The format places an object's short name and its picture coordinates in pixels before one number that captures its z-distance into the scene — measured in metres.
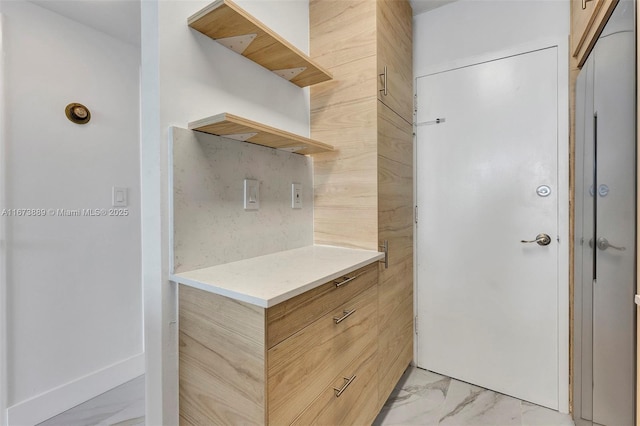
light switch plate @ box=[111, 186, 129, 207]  1.95
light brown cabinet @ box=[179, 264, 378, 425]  0.82
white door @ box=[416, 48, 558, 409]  1.67
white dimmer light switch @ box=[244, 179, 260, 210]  1.27
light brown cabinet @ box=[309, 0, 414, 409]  1.49
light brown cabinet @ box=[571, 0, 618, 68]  1.10
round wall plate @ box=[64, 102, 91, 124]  1.75
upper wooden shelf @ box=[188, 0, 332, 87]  1.02
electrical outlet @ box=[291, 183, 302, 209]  1.53
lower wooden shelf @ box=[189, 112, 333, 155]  0.97
